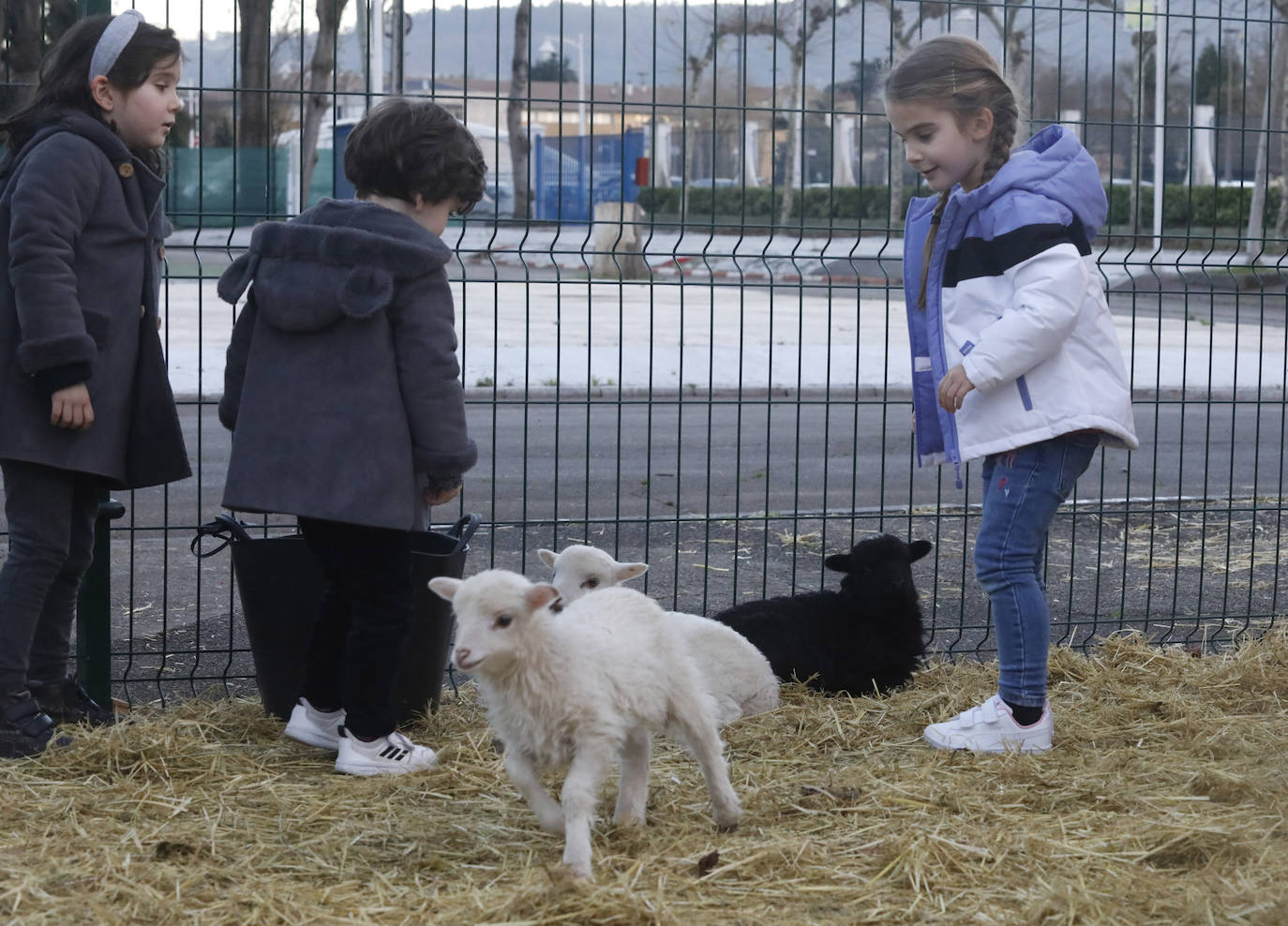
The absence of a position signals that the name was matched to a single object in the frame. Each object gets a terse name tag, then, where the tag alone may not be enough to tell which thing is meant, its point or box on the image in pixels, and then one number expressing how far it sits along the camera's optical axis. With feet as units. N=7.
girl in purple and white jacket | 13.12
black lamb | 16.53
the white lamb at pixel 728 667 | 15.14
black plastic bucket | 14.17
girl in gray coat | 12.55
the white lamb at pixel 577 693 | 10.48
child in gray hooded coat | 12.74
